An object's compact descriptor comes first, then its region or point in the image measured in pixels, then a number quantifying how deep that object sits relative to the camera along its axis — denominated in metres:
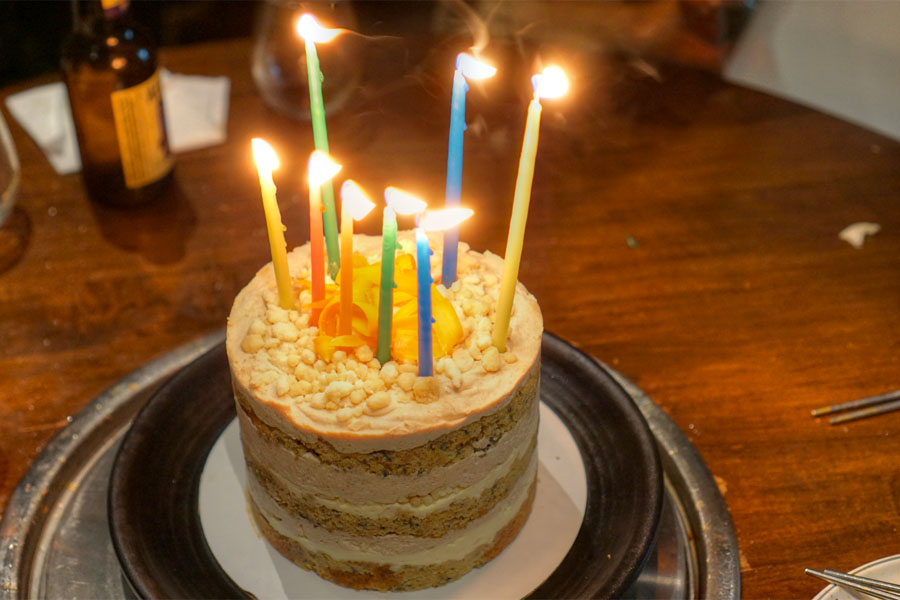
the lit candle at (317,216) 0.55
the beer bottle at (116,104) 0.82
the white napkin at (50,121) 0.93
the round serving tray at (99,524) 0.63
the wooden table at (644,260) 0.70
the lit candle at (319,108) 0.57
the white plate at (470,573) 0.61
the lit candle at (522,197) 0.52
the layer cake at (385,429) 0.56
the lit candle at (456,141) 0.54
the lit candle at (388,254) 0.51
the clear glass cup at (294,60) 0.96
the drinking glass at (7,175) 0.87
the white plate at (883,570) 0.60
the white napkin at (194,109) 0.96
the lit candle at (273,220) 0.56
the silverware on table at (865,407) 0.73
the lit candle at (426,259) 0.52
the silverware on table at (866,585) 0.59
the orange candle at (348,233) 0.51
